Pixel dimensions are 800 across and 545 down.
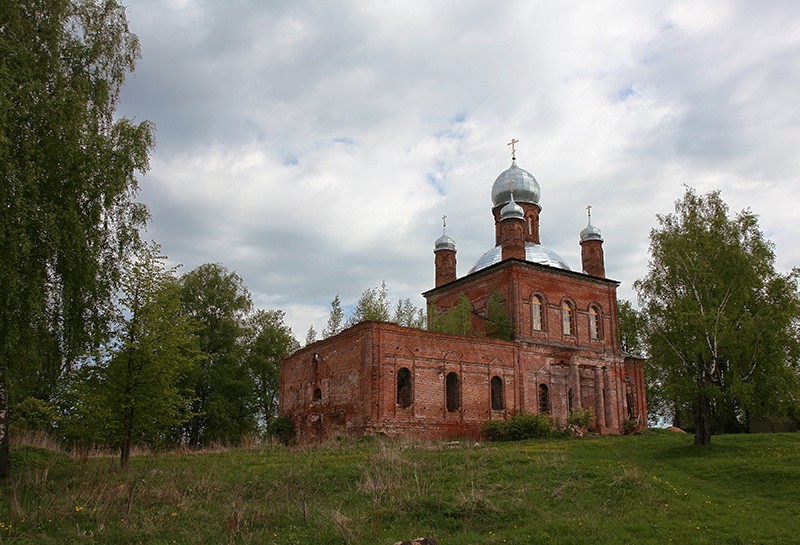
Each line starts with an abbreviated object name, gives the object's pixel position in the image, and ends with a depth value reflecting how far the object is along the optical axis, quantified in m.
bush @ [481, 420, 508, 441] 28.00
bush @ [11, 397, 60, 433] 26.36
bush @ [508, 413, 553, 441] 27.73
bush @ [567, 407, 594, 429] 29.92
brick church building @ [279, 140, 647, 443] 27.08
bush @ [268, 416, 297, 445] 30.22
